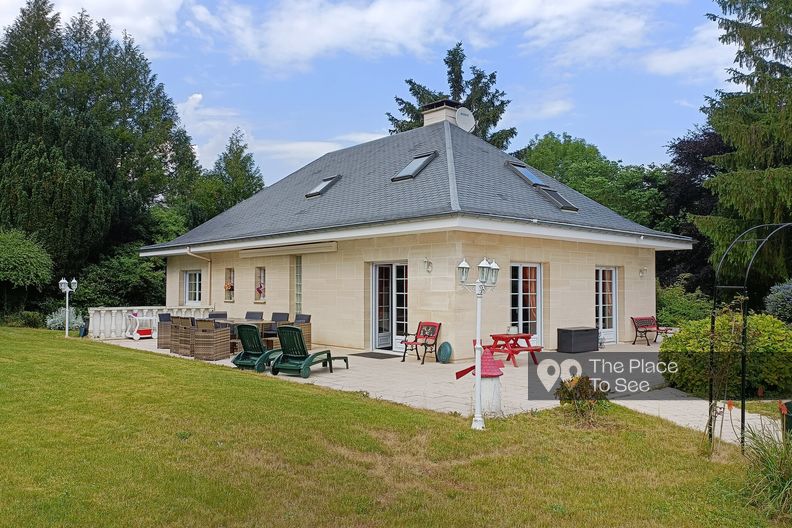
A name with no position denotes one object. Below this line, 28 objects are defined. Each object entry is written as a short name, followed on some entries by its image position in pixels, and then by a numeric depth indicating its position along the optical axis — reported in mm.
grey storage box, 13250
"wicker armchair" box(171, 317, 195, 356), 13263
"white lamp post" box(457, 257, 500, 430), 6900
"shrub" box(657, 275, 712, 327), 18781
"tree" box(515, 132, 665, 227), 28156
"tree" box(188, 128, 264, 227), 33219
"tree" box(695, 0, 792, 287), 15406
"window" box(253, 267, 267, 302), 17716
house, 12742
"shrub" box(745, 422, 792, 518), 4371
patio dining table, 13789
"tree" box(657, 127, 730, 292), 23094
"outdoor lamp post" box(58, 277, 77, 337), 16141
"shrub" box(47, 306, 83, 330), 19672
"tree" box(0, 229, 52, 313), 20156
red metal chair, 12445
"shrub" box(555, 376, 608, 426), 7113
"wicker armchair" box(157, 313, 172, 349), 14641
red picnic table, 11656
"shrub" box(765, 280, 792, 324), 12334
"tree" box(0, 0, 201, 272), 22625
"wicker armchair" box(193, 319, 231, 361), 12461
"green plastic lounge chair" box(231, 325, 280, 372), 10781
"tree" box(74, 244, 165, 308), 23891
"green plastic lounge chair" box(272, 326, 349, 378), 10156
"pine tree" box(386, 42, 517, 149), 36375
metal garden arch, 5523
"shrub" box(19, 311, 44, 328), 20750
